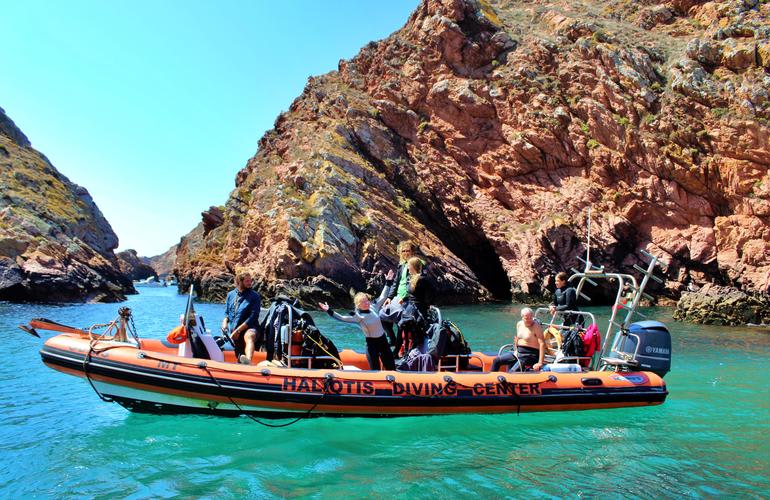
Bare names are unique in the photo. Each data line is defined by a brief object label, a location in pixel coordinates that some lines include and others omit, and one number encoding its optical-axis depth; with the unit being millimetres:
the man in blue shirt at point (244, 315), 7902
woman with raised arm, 7410
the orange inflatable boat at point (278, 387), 7090
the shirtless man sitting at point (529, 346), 8453
